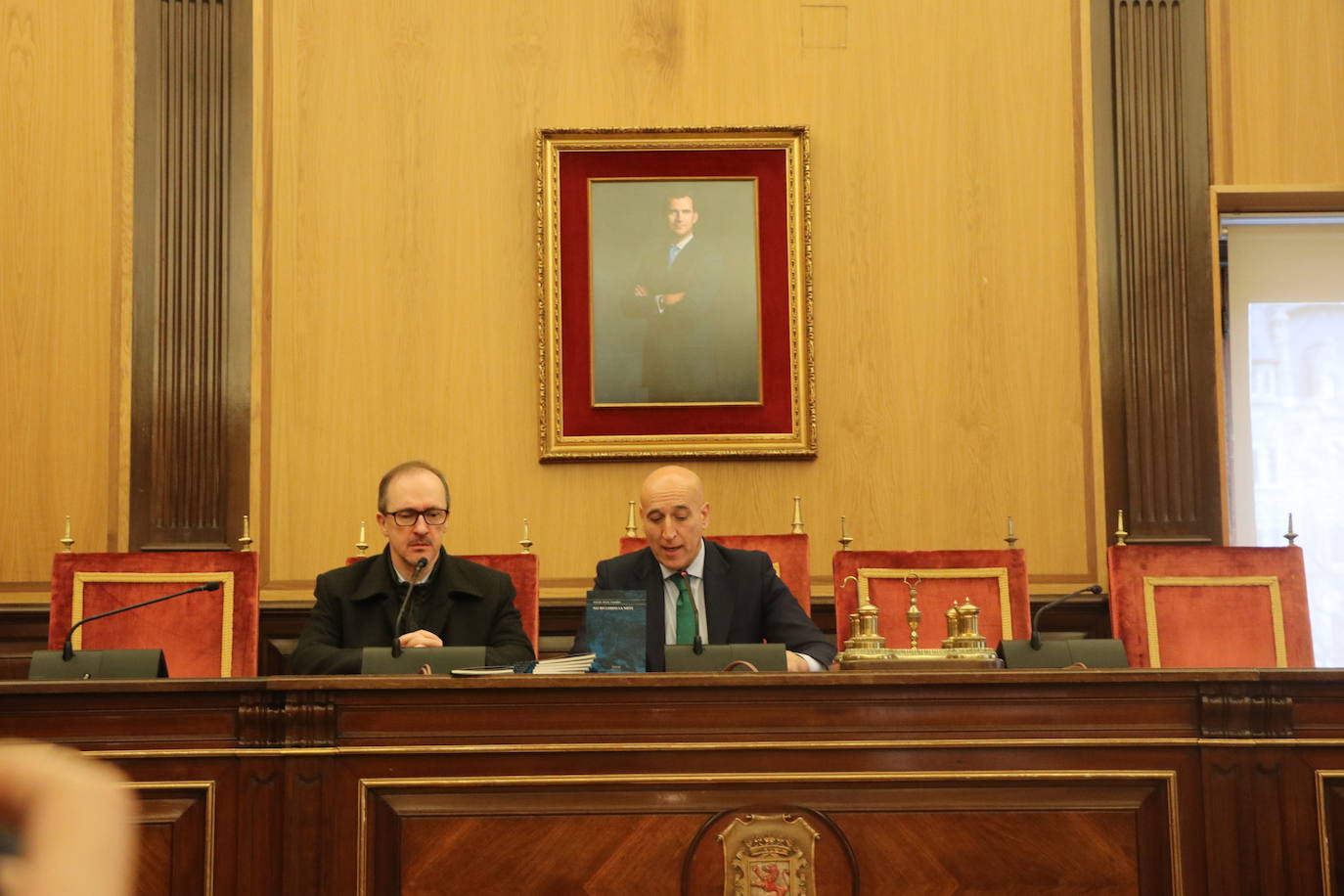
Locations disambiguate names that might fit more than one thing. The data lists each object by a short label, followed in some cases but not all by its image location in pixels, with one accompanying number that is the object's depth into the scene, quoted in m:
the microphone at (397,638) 3.06
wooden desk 2.73
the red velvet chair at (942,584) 4.34
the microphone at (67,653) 3.07
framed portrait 5.10
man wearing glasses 3.72
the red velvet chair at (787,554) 4.34
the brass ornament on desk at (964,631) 3.19
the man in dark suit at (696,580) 3.88
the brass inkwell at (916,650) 3.05
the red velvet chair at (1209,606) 4.19
